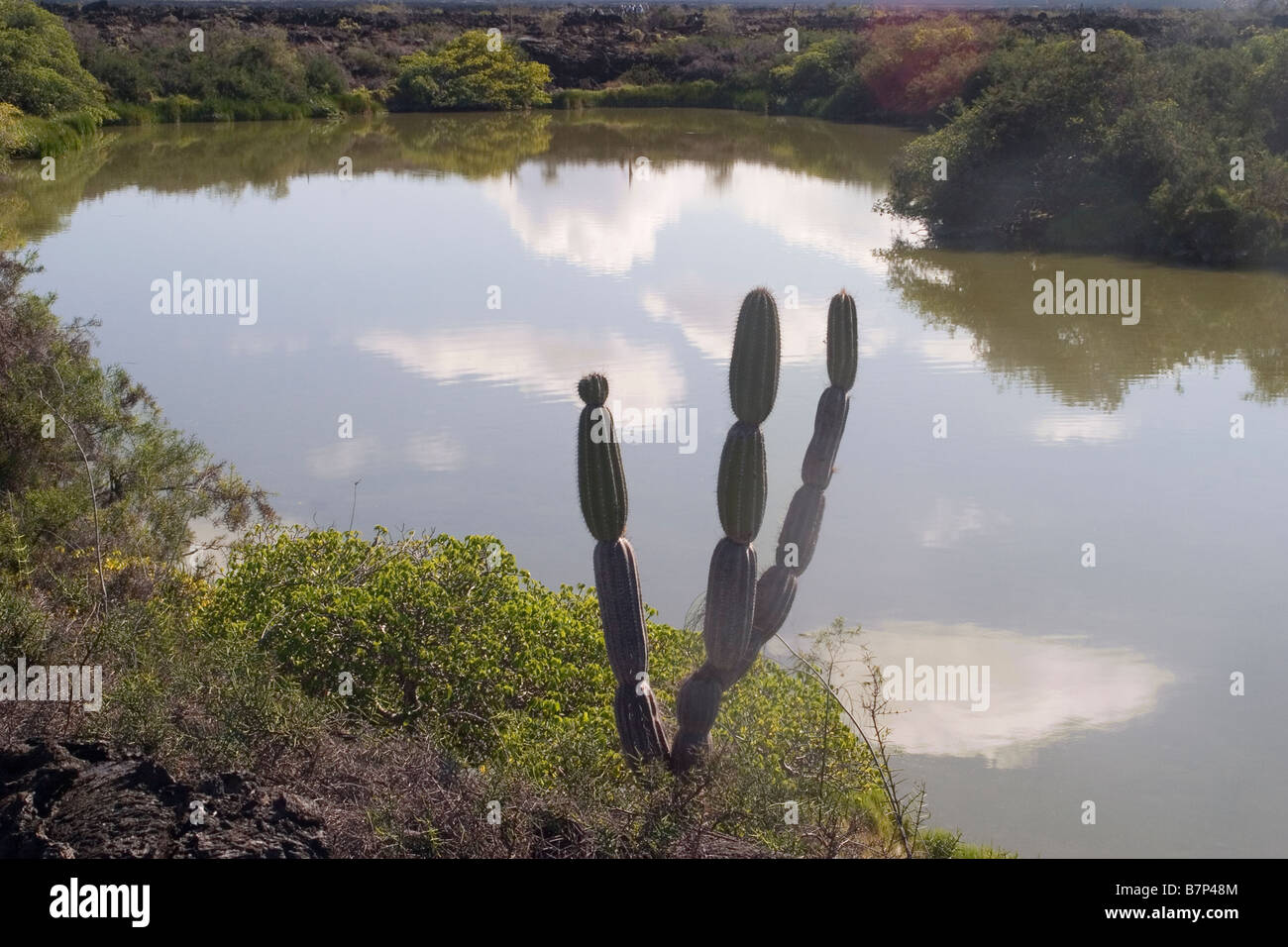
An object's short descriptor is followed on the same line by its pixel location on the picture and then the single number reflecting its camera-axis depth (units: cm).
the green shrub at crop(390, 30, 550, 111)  5012
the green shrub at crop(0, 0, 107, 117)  3238
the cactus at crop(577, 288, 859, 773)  551
